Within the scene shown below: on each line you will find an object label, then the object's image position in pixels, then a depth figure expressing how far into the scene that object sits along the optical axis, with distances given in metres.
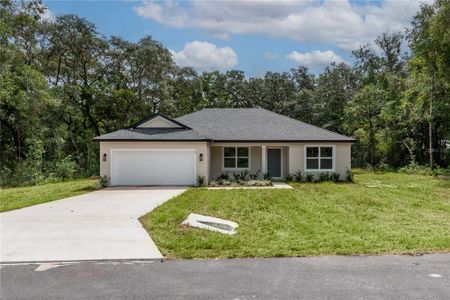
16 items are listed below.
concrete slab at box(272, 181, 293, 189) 18.61
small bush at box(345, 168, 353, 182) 21.66
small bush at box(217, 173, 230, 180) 22.16
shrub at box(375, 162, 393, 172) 30.66
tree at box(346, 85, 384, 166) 32.34
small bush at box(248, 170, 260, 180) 21.97
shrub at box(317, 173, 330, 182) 21.77
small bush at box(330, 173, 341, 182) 21.70
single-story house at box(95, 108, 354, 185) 20.08
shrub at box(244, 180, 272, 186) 19.81
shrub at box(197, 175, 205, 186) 19.91
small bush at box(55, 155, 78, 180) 26.62
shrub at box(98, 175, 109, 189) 19.52
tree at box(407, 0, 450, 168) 21.43
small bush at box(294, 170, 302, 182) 21.97
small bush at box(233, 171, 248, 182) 21.64
